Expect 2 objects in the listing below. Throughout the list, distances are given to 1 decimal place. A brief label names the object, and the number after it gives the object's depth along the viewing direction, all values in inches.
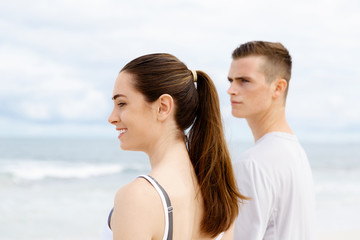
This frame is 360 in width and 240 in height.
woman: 74.4
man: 96.1
